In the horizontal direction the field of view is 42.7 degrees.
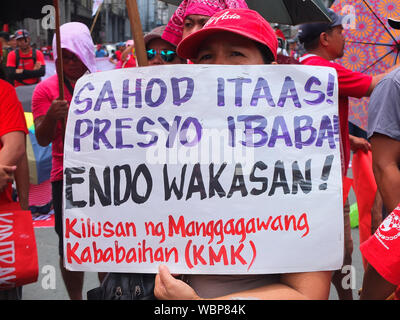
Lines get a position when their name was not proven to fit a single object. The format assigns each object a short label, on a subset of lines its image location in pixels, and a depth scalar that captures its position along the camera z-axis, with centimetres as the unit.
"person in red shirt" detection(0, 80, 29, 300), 239
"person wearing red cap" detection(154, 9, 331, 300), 156
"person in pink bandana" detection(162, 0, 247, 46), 264
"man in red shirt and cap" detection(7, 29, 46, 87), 910
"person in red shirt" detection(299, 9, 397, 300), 329
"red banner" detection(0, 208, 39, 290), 225
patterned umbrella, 336
